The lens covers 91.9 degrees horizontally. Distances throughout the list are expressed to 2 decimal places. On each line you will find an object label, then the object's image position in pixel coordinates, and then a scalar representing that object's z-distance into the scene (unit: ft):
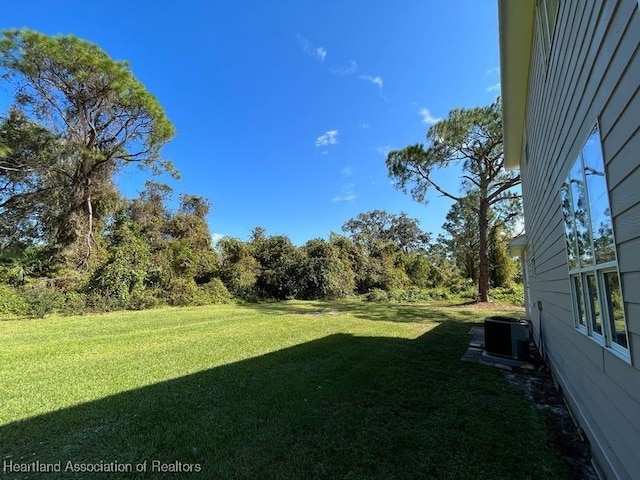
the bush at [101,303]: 33.58
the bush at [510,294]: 46.21
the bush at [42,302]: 28.99
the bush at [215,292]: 45.25
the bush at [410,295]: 50.21
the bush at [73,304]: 31.34
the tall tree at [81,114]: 37.70
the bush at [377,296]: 49.51
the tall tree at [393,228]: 106.63
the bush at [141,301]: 36.77
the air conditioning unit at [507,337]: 14.90
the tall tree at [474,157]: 40.86
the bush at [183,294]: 41.22
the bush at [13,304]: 29.60
